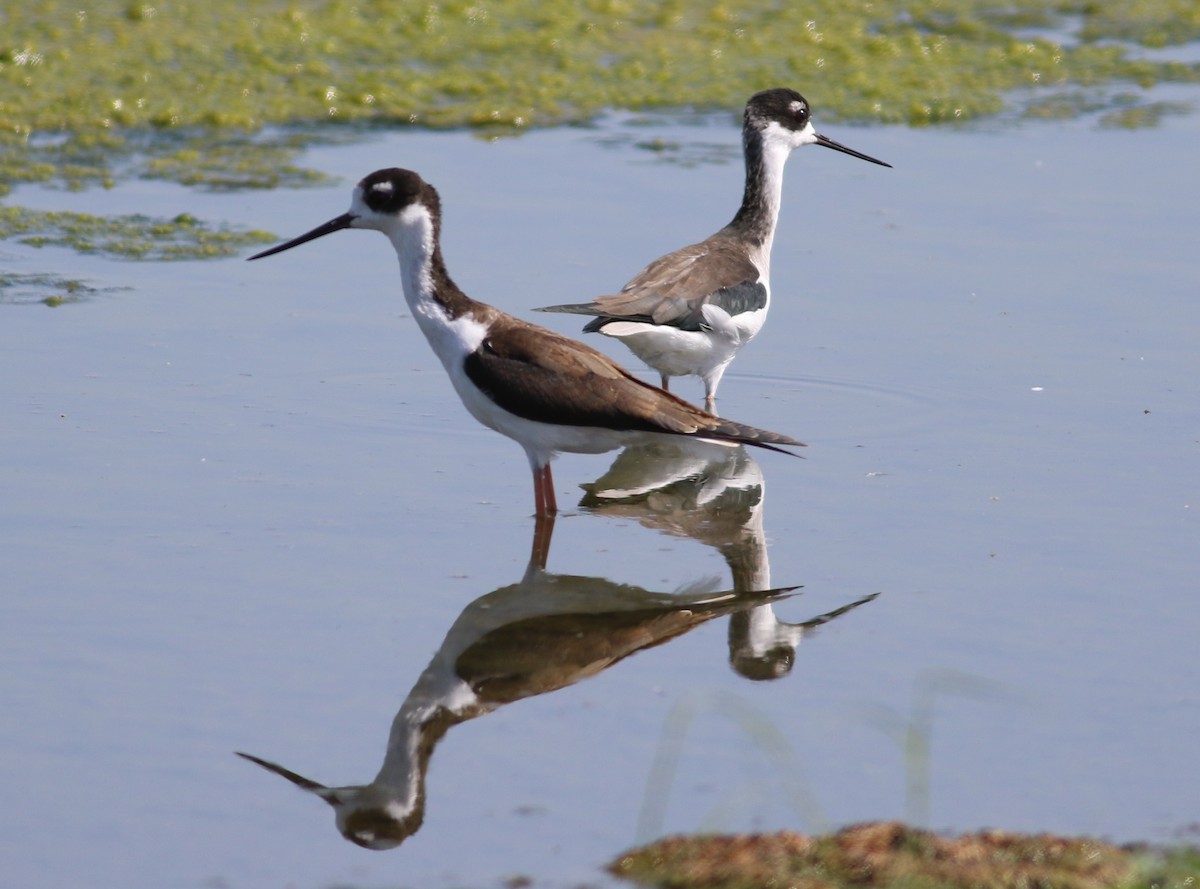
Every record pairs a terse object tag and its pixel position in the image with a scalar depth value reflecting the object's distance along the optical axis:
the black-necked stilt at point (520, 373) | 12.45
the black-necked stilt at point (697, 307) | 14.88
